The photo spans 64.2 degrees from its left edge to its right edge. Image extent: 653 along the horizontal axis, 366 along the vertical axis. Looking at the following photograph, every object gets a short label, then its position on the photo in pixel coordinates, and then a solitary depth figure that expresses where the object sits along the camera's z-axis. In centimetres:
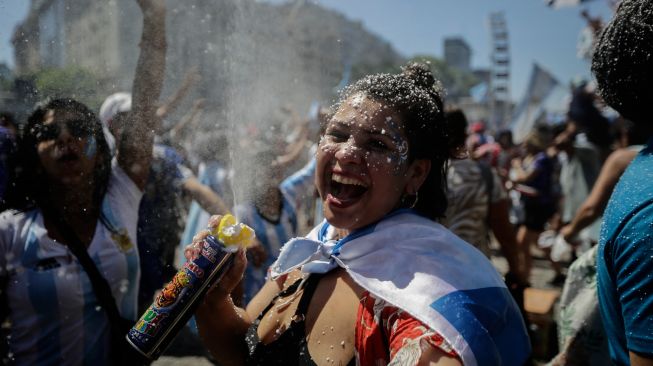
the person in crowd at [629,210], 122
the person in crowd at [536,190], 715
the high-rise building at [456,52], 11338
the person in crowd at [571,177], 574
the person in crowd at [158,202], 223
